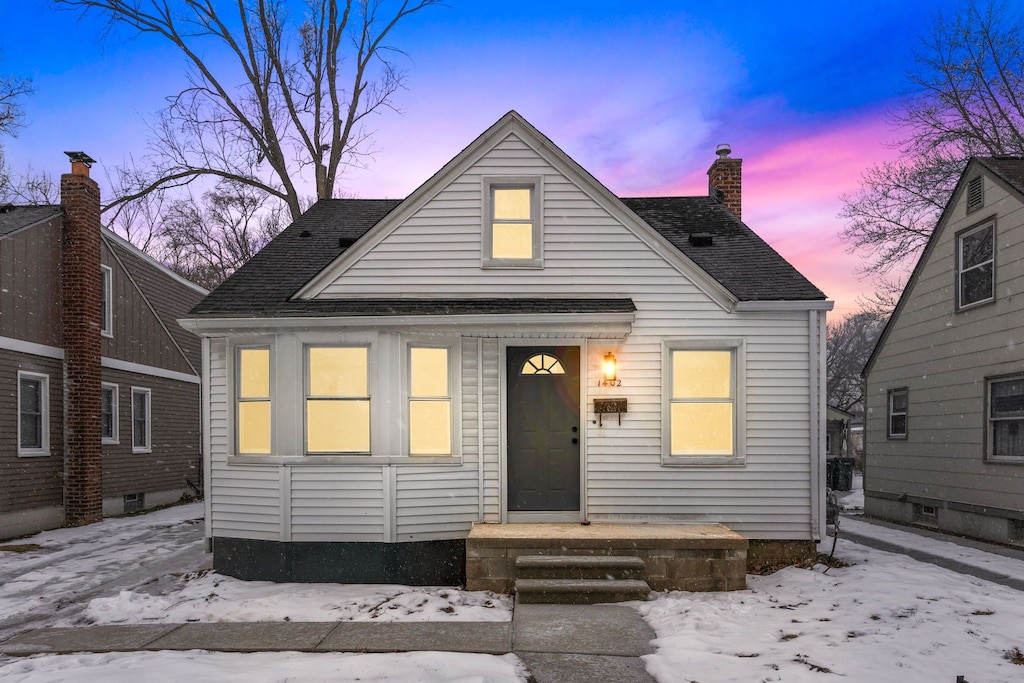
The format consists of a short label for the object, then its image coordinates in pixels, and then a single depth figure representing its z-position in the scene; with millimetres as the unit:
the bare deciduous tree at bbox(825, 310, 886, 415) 40469
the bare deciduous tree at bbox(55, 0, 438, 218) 18422
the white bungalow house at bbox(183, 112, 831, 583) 7973
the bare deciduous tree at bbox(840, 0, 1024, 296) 16953
